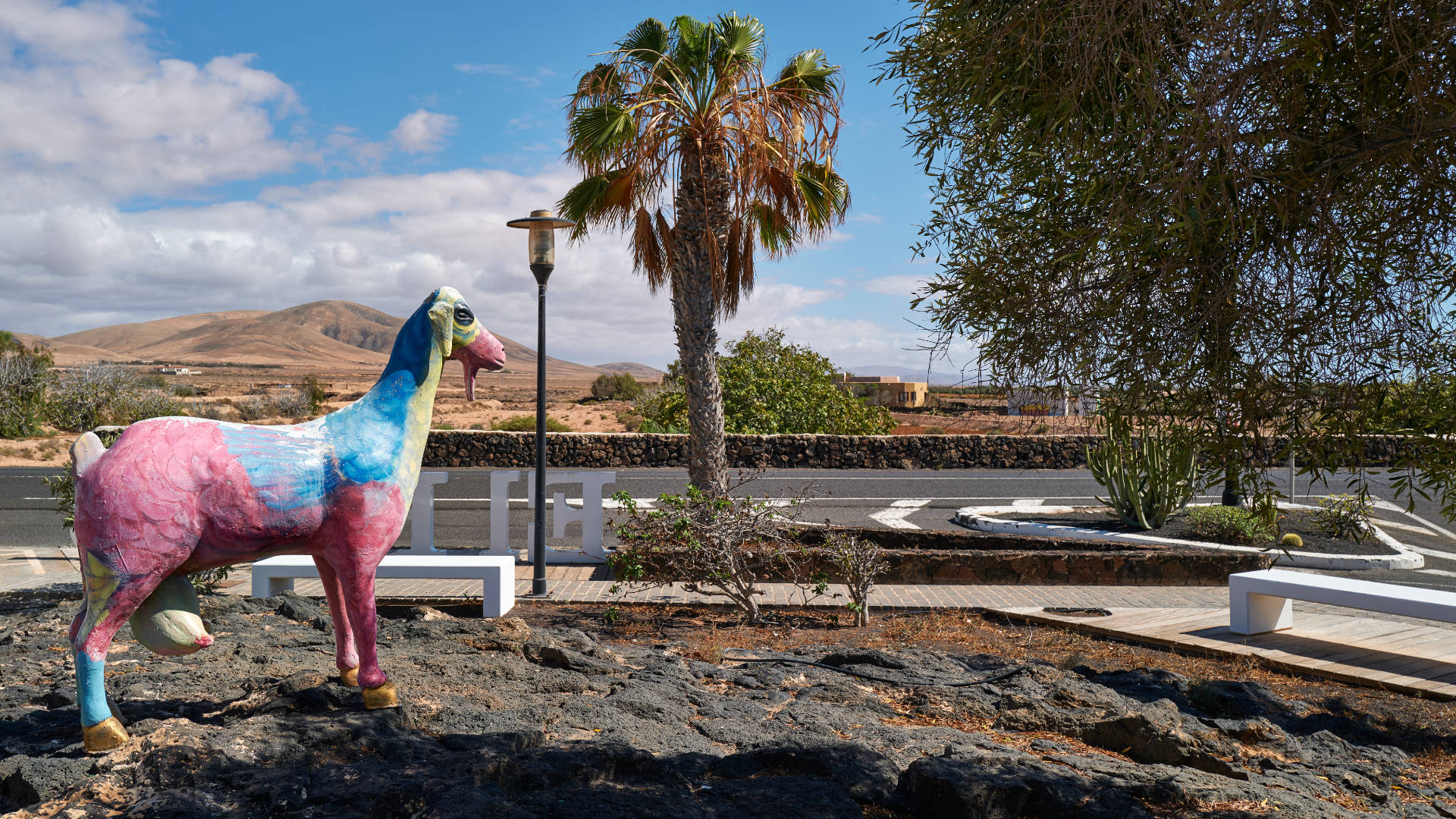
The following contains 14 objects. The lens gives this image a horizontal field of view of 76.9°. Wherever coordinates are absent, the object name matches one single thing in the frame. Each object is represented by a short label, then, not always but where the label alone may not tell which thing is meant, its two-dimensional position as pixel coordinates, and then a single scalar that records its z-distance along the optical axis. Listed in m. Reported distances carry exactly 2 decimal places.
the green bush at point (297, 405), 37.47
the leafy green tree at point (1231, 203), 2.88
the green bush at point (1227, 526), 11.27
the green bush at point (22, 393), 27.41
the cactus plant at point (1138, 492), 12.02
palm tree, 10.32
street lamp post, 8.80
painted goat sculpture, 3.86
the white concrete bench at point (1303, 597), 6.18
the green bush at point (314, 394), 39.22
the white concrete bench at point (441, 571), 7.43
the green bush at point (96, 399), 28.27
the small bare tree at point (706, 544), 7.24
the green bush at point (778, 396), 23.50
